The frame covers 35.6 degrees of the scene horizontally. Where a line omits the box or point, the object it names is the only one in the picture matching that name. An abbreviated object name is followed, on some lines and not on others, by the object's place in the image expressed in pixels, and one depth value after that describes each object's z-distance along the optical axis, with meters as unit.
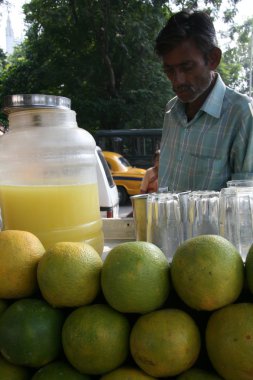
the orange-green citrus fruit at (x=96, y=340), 0.86
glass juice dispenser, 1.38
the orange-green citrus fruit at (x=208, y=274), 0.84
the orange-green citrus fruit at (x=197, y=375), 0.84
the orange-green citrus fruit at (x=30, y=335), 0.90
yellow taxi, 11.64
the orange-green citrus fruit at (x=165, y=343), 0.82
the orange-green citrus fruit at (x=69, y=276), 0.91
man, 2.21
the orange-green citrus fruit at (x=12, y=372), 0.93
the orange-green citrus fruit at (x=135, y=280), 0.87
